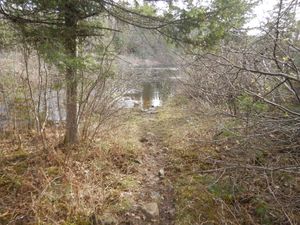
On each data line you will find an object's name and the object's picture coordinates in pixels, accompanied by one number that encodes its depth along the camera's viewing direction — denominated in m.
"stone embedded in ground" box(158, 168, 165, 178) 5.12
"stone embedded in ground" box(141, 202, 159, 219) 3.81
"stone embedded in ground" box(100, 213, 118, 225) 3.56
